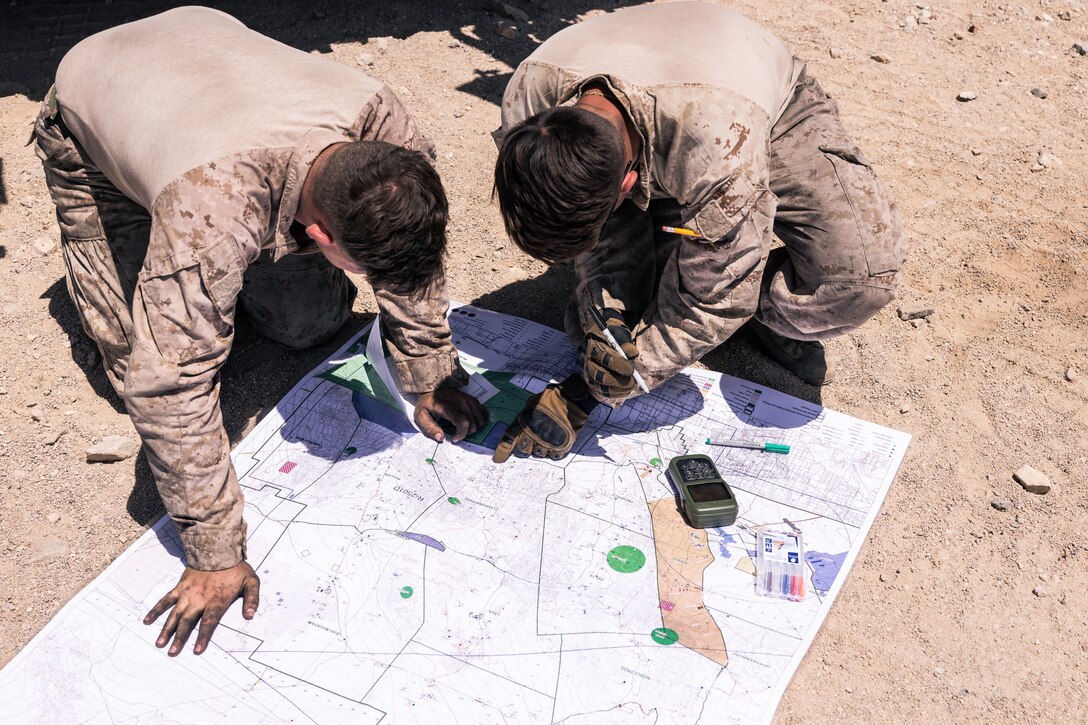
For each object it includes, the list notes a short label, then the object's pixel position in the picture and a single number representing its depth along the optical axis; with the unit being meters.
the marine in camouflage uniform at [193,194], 1.77
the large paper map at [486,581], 1.82
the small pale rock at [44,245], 3.15
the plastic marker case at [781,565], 2.04
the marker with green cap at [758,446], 2.38
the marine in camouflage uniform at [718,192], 2.06
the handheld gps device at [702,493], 2.15
